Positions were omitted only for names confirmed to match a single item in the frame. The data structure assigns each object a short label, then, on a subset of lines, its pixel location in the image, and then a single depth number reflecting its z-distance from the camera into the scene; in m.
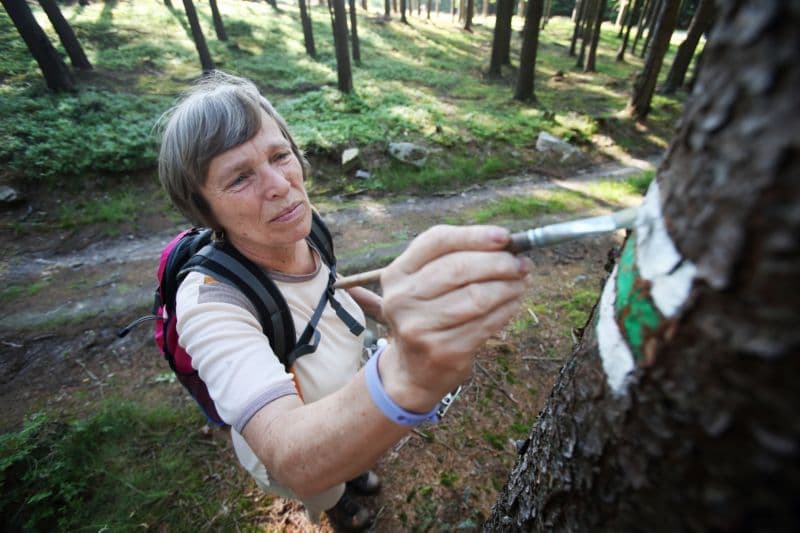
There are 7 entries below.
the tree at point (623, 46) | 20.16
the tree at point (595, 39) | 15.48
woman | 1.02
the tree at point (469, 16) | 24.52
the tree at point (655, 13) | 18.53
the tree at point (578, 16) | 20.59
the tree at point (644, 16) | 23.89
